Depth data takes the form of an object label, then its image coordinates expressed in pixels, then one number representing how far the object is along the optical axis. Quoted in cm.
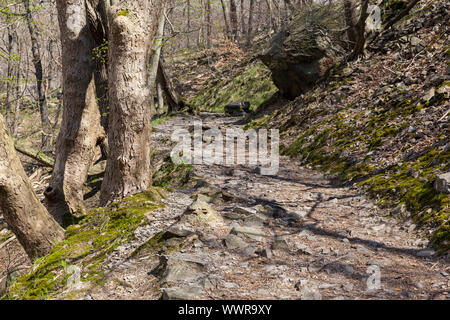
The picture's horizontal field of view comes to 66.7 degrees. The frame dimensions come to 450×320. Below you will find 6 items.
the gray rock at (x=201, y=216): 428
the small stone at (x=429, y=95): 587
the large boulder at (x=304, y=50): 1088
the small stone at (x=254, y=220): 427
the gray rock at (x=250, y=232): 394
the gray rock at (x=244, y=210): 459
